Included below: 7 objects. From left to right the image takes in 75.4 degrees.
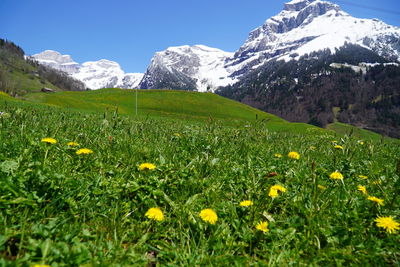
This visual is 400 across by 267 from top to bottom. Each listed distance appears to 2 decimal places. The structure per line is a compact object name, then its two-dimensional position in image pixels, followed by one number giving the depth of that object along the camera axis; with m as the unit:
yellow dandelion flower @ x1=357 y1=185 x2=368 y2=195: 3.33
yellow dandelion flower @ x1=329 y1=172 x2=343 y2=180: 3.25
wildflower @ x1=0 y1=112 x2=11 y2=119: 5.42
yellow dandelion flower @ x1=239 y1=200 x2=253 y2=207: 2.63
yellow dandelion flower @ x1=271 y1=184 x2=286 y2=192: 2.83
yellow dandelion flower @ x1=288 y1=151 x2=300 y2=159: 4.48
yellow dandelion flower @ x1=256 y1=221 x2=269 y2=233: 2.34
